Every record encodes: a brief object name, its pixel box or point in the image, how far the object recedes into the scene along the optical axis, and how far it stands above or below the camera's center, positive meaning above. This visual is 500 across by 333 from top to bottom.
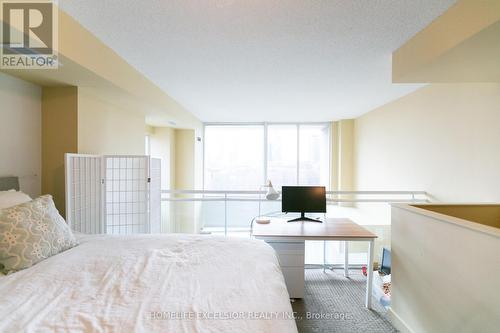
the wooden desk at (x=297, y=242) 2.21 -0.76
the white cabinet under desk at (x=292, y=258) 2.29 -0.93
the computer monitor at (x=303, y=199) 2.70 -0.40
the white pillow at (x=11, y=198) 1.53 -0.25
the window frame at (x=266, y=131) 5.68 +0.82
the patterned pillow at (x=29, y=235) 1.26 -0.42
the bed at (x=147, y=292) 0.87 -0.60
